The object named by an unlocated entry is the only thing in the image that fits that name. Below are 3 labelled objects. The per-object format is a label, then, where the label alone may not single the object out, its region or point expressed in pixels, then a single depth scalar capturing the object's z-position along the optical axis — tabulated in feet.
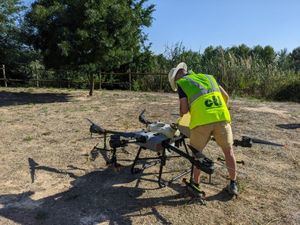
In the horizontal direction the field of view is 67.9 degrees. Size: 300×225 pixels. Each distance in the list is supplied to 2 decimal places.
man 7.90
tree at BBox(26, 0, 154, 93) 22.54
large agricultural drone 8.33
